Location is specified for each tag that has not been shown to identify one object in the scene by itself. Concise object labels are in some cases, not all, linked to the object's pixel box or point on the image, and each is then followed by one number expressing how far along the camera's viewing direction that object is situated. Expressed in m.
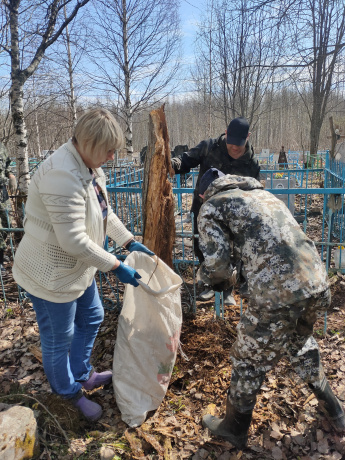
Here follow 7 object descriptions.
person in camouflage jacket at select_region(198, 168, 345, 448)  1.54
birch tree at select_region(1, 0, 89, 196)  4.51
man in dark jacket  3.17
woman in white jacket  1.52
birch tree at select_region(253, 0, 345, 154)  8.61
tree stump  2.54
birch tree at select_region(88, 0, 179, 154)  10.85
